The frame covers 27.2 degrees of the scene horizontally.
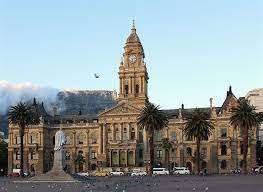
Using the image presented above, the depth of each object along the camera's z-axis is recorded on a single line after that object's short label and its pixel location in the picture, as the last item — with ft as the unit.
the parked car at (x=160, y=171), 401.90
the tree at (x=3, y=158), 534.37
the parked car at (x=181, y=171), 404.57
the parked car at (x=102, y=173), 387.88
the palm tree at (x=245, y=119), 353.76
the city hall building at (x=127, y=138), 462.19
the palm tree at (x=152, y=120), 380.06
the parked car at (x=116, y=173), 413.02
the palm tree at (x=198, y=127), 369.30
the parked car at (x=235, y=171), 422.57
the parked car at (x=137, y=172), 389.39
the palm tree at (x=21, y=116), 386.93
